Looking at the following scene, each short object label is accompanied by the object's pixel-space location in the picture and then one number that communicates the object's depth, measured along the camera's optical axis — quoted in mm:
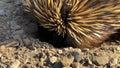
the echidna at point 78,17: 3549
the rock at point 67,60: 3478
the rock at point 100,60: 3500
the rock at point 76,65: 3473
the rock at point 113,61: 3511
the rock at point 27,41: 3809
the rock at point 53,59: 3518
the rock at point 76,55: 3526
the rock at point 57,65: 3474
